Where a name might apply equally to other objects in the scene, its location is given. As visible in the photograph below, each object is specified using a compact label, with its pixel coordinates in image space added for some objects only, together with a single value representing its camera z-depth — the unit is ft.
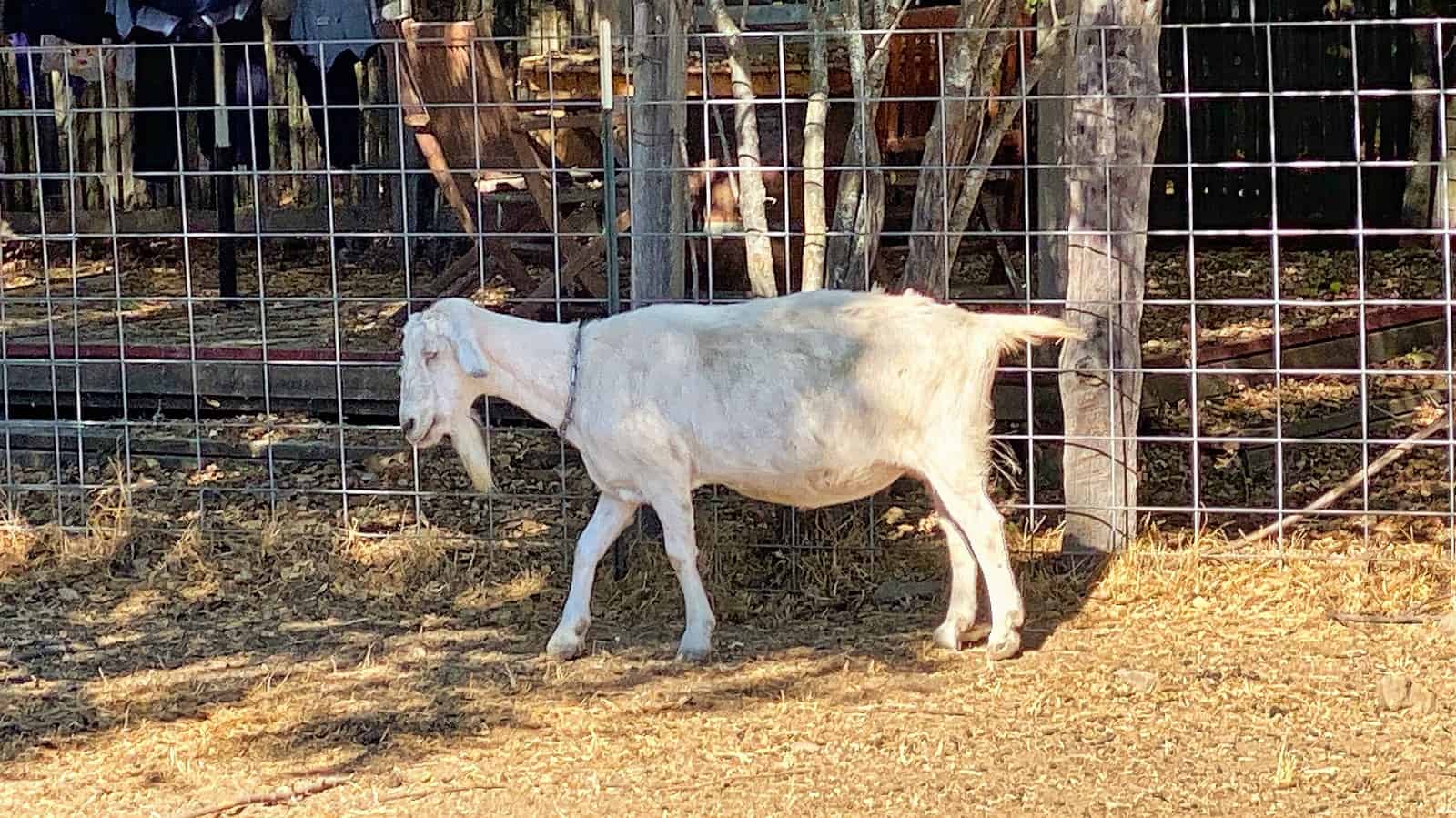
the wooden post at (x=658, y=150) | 23.07
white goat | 19.77
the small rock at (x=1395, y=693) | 18.02
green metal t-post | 22.48
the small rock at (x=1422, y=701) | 17.93
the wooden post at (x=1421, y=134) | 41.24
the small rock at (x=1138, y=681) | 18.65
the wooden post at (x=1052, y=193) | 26.16
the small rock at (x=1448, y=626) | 20.36
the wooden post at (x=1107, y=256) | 22.04
